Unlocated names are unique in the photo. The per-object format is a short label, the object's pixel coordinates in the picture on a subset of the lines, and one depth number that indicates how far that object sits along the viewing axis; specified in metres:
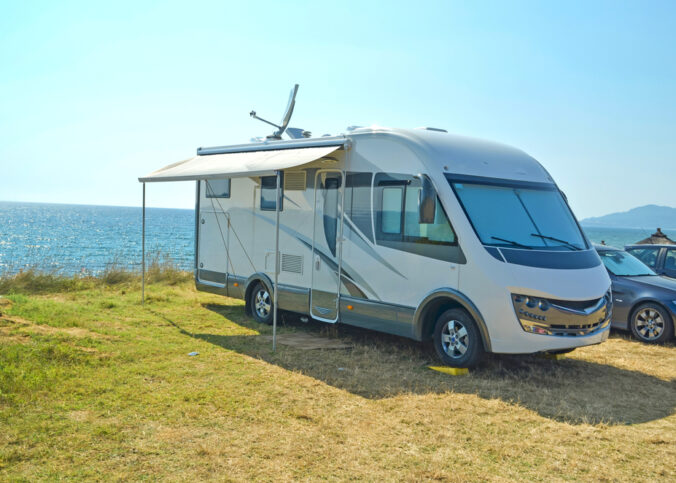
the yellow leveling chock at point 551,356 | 8.38
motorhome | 7.19
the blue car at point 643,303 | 9.67
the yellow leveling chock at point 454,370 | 7.39
